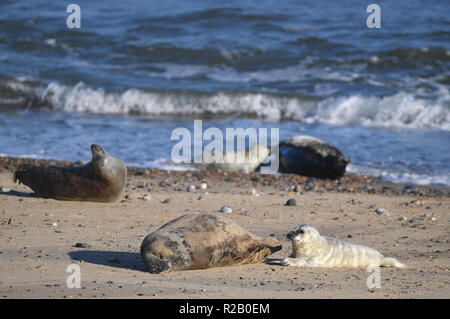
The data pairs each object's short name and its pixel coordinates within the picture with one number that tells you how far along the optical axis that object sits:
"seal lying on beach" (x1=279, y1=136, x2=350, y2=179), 16.64
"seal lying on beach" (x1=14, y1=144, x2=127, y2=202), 12.23
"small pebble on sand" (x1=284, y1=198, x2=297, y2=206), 13.07
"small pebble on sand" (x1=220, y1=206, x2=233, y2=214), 12.19
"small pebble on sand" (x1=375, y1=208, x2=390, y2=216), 12.53
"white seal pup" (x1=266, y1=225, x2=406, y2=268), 9.10
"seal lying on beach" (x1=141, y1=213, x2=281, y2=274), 8.39
